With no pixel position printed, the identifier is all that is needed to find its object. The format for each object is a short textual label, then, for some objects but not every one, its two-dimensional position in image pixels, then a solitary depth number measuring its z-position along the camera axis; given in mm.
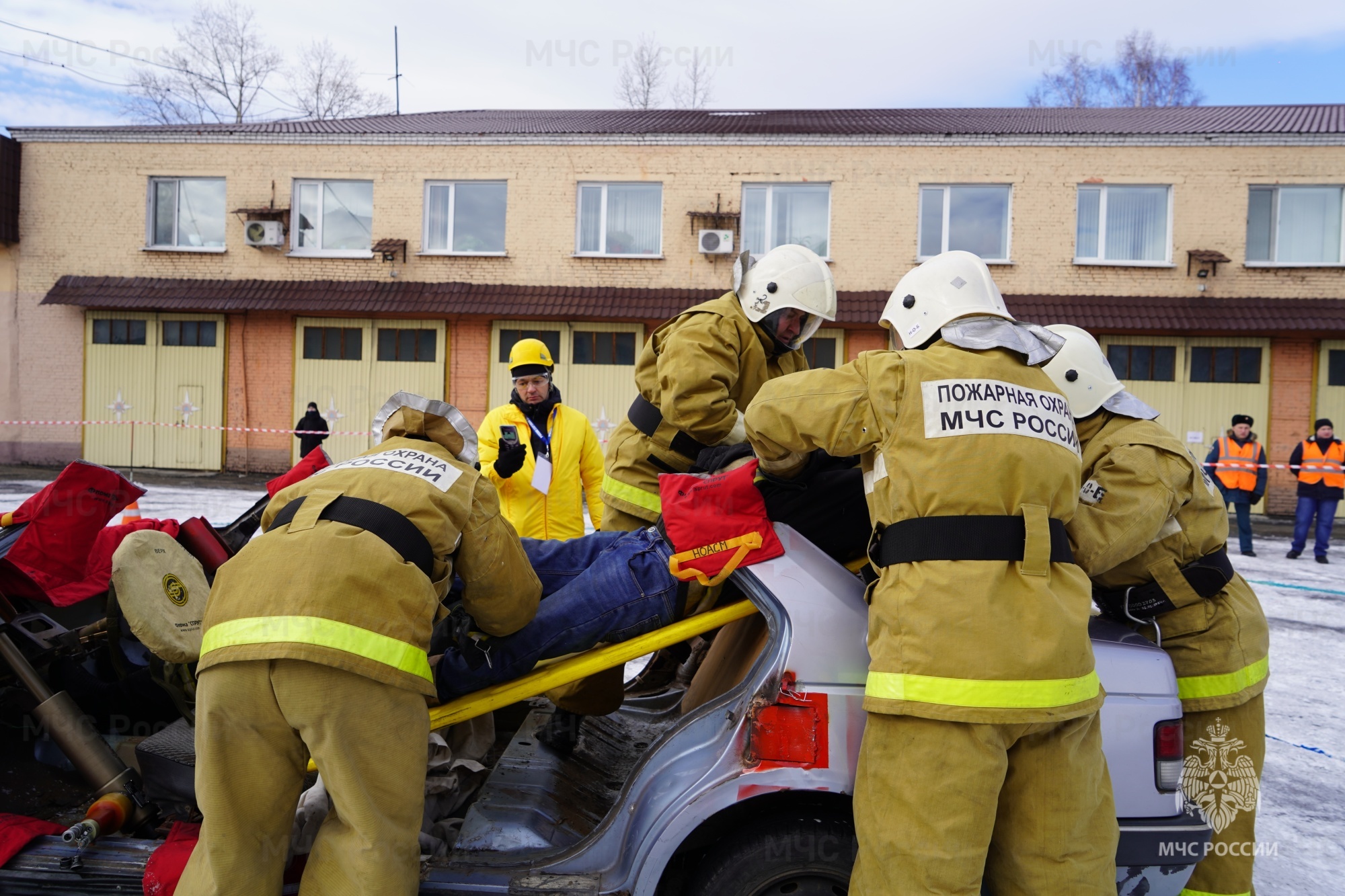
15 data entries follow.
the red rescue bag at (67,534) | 3283
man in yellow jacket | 5500
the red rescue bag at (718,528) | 2469
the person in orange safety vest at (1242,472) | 11594
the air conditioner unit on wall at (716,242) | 16484
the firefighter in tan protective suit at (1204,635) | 2865
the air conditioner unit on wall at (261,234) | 17359
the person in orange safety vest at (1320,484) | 11188
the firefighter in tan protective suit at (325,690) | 2172
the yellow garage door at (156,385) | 17812
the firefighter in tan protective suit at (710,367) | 3469
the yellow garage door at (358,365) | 17391
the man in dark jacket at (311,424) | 15578
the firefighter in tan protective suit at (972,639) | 2090
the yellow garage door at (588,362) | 17094
